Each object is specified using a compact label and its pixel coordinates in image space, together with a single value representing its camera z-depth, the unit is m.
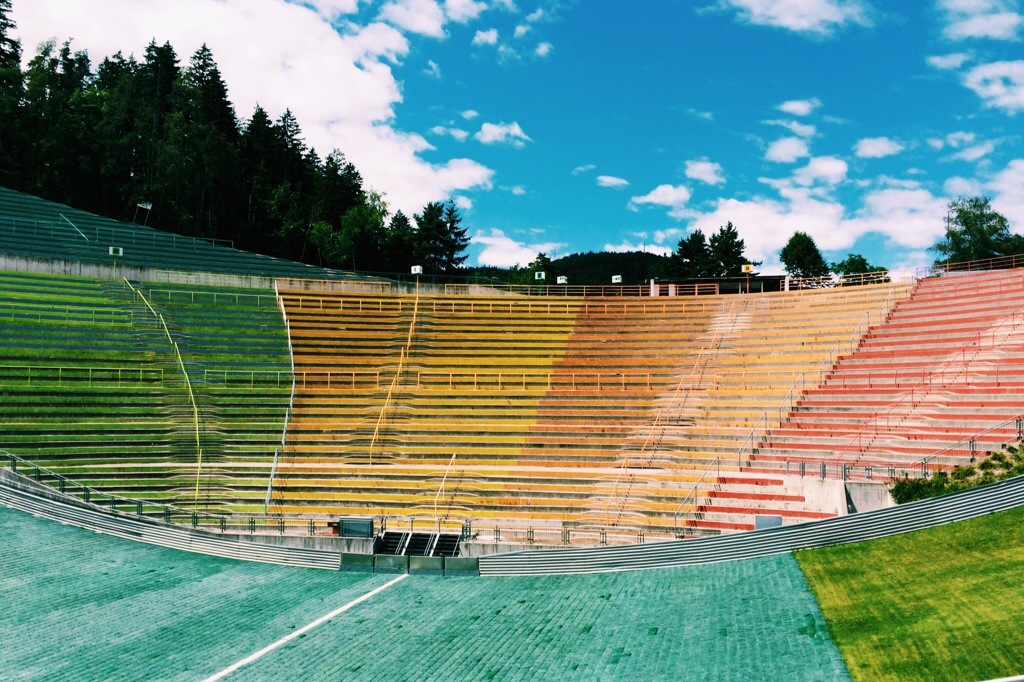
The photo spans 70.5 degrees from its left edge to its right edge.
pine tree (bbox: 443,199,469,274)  76.56
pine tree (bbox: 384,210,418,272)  60.72
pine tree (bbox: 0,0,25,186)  58.38
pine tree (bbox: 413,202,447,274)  73.69
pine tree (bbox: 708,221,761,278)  80.04
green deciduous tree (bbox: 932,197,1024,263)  71.56
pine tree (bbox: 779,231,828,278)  83.88
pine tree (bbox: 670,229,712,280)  81.12
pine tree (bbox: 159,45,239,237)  61.66
